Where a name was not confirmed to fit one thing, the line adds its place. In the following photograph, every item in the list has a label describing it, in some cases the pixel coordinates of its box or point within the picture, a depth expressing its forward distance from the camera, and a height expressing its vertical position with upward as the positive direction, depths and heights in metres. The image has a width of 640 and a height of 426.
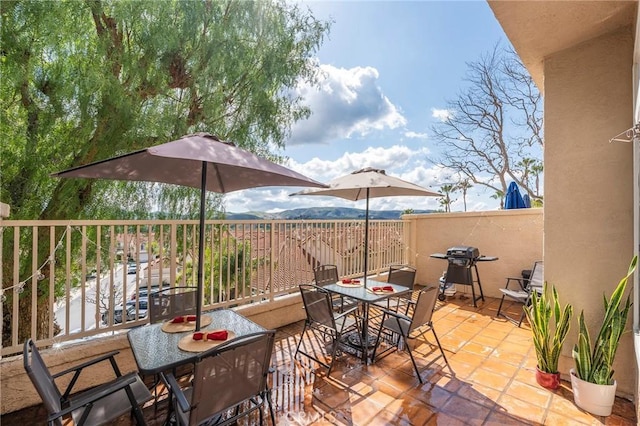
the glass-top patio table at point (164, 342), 1.77 -0.93
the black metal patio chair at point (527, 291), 4.48 -1.22
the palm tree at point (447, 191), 16.23 +1.53
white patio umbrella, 3.47 +0.39
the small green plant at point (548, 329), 2.75 -1.10
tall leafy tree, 3.61 +2.01
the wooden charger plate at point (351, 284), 3.96 -0.95
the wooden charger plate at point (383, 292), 3.55 -0.94
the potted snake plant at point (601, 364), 2.37 -1.27
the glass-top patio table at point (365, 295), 3.36 -0.96
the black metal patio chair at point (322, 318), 3.01 -1.13
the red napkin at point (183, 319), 2.46 -0.91
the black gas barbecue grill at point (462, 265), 5.56 -0.94
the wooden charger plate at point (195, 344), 1.95 -0.91
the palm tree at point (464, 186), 15.07 +1.67
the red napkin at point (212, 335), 2.08 -0.89
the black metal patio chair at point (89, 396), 1.48 -1.07
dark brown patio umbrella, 1.92 +0.39
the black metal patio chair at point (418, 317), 2.94 -1.08
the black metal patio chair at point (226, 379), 1.61 -1.00
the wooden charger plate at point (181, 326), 2.29 -0.92
